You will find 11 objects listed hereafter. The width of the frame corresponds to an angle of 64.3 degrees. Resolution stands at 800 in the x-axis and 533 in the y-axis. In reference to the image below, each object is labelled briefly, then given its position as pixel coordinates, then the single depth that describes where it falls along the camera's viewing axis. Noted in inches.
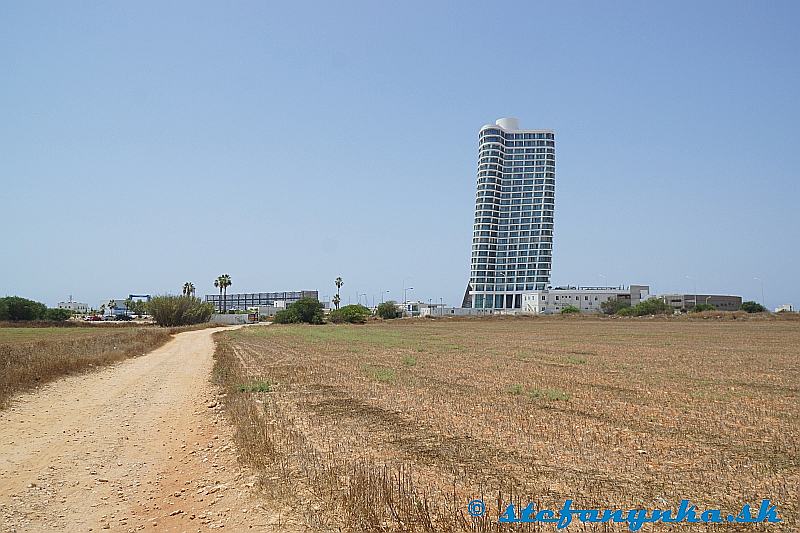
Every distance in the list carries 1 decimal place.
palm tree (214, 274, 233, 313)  7037.4
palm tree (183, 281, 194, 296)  7253.9
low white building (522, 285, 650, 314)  7608.3
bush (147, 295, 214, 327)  4847.4
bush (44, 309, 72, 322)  5408.5
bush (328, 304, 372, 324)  5487.2
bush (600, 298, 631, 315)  6943.9
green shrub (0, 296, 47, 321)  4928.6
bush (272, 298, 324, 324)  5211.6
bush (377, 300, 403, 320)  6702.8
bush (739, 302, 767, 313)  6515.8
